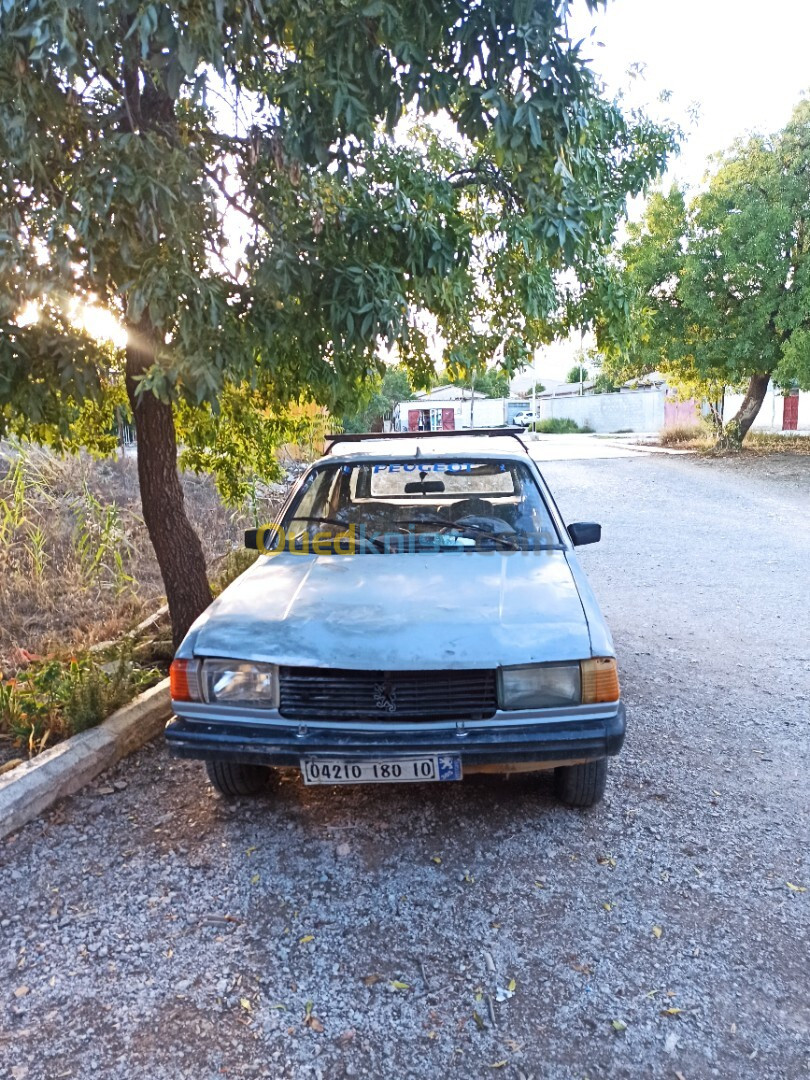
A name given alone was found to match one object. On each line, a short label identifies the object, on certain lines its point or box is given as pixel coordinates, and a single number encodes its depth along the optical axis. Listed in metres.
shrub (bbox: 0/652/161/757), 3.80
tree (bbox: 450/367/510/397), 65.81
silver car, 2.81
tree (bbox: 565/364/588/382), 80.14
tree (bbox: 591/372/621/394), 50.86
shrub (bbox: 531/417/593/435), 45.85
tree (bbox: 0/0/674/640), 2.70
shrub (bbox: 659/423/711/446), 24.61
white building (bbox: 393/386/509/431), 42.16
